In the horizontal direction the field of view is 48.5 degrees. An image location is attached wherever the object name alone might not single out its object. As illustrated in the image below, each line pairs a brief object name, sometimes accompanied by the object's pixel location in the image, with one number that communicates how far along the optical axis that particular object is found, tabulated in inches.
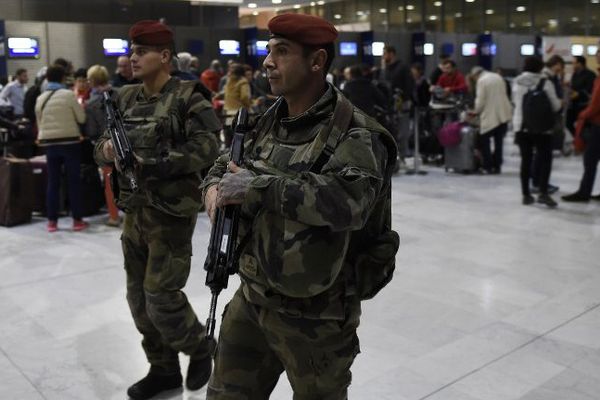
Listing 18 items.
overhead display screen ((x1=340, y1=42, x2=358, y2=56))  783.7
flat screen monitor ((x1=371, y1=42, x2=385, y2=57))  802.0
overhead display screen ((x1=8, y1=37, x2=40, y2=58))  553.3
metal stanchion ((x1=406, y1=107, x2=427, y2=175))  379.2
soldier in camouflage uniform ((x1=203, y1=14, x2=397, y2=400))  64.1
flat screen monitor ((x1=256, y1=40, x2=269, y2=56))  705.6
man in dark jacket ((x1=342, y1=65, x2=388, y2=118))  329.7
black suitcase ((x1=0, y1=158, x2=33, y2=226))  269.0
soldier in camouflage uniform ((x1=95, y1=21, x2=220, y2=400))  113.4
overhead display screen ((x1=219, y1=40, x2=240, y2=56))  696.4
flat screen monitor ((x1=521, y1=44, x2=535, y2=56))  892.0
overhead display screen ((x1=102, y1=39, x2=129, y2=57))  612.1
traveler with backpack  281.4
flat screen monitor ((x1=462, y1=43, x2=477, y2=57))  877.2
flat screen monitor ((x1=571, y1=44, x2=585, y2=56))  707.4
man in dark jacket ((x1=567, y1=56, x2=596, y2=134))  406.9
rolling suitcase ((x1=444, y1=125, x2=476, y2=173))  375.6
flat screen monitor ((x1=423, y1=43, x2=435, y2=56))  841.5
